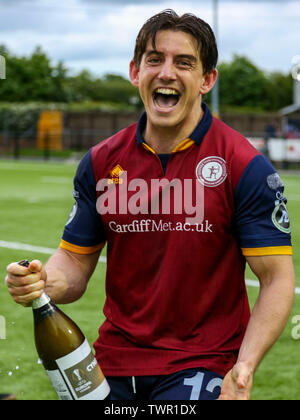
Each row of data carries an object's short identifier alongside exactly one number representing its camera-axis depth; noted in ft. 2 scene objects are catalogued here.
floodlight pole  143.21
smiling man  10.93
